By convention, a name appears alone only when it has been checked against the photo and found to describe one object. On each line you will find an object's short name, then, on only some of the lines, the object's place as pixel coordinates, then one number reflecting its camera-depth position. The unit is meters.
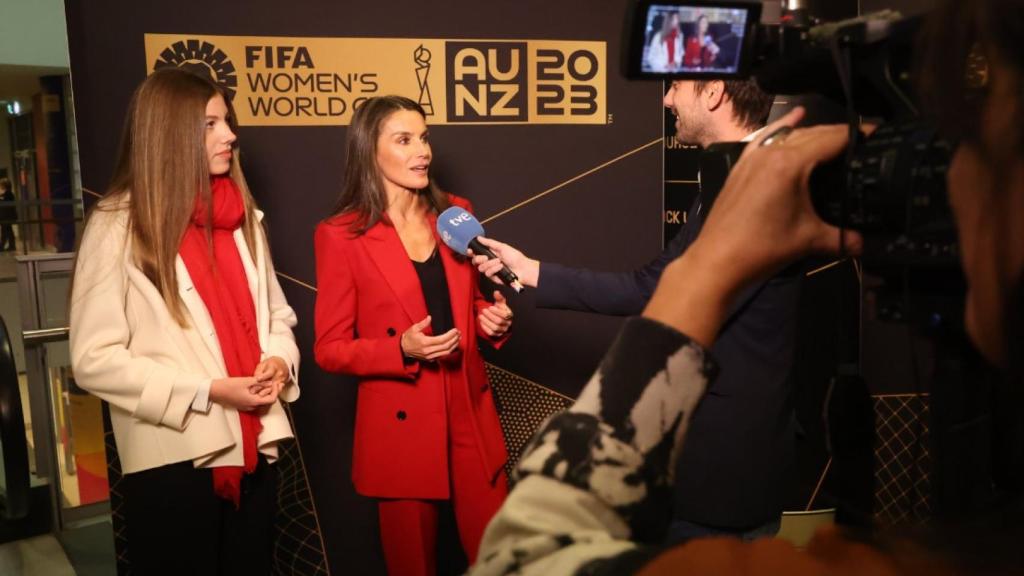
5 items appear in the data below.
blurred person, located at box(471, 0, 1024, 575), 0.47
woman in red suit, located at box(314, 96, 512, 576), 2.49
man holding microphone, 1.82
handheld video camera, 0.70
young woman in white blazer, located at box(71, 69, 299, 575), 2.05
